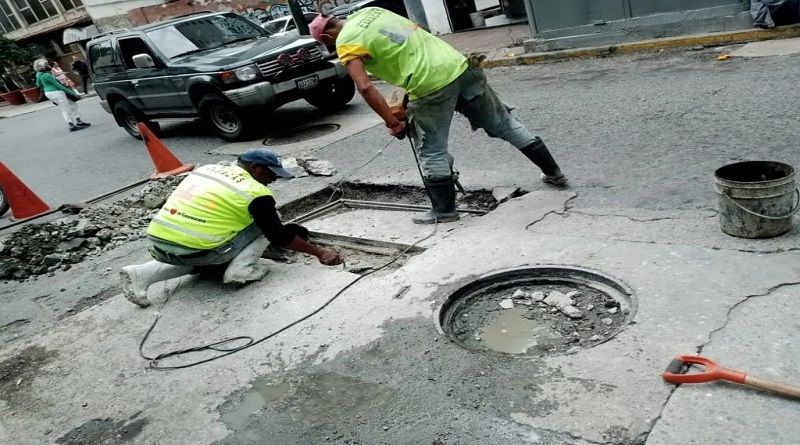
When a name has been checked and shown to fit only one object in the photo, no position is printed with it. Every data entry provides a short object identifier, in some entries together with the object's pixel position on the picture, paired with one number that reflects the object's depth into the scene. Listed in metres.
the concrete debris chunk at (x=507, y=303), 3.34
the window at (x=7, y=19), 32.62
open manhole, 2.96
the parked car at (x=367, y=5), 15.81
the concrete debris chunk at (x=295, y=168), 6.66
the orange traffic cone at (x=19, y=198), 7.33
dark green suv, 8.66
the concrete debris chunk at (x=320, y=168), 6.53
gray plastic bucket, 3.08
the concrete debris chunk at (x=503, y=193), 4.79
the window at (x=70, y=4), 30.02
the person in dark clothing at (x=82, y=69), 23.50
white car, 17.48
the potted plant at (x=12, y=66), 27.33
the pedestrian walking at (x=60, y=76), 16.12
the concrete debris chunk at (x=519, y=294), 3.40
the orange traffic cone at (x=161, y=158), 7.98
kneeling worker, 4.16
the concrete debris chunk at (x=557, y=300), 3.21
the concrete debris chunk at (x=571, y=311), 3.08
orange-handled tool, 2.11
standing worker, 4.09
